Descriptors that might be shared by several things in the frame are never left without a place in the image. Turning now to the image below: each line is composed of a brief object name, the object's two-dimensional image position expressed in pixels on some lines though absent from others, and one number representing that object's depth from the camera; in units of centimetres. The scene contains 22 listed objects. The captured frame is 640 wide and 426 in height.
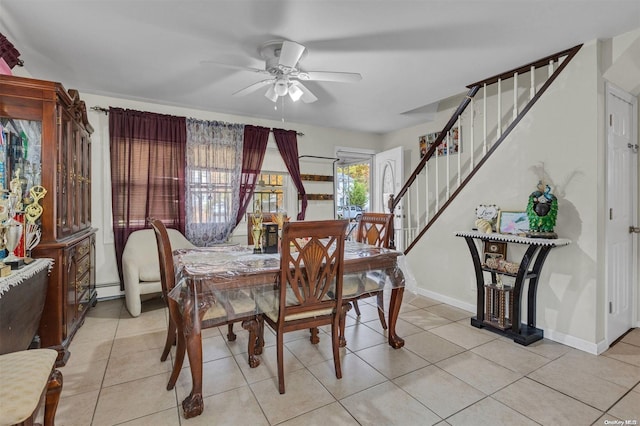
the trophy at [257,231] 248
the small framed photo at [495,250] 282
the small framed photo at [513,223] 276
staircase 283
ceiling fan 231
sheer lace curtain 411
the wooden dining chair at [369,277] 238
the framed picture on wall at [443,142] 429
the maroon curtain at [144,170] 371
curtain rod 363
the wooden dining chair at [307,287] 187
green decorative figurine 246
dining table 173
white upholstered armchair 320
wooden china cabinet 225
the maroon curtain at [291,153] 476
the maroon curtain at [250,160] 445
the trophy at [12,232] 188
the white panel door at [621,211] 250
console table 252
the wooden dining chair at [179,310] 187
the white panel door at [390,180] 492
